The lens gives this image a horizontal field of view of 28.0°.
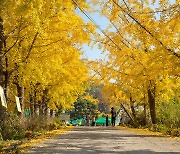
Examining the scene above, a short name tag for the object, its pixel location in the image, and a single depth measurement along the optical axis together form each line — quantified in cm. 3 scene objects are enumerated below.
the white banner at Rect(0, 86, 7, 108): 1026
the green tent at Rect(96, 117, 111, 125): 5445
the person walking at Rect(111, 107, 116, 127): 3060
